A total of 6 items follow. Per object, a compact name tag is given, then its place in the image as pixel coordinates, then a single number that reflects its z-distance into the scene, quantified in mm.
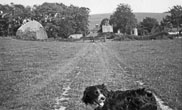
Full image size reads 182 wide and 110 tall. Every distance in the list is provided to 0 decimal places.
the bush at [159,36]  66000
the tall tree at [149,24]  105688
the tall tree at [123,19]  112188
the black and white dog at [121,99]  3908
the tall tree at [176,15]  97438
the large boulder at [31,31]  64688
